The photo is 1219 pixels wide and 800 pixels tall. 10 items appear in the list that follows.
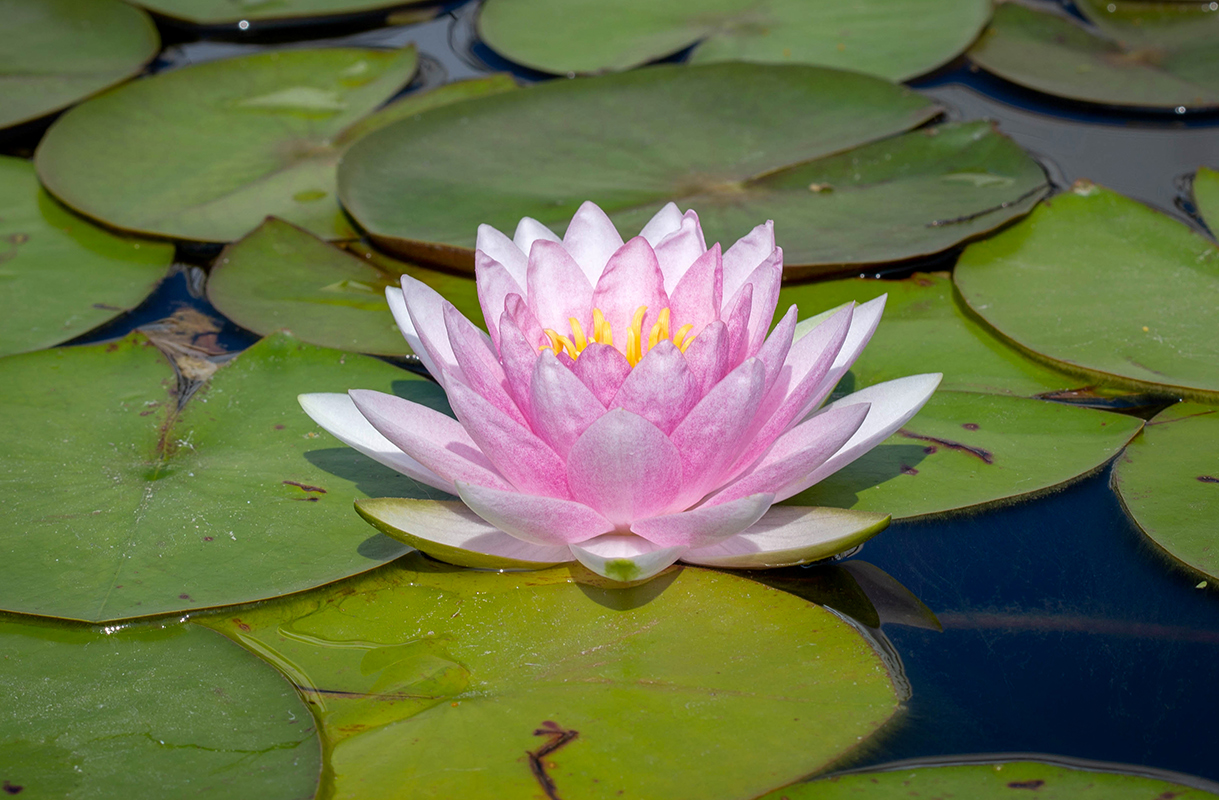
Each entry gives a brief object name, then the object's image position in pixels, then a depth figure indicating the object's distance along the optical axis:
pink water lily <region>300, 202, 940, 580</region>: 1.45
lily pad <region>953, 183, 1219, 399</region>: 2.08
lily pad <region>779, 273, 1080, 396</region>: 2.12
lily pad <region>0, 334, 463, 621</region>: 1.64
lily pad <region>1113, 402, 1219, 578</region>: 1.67
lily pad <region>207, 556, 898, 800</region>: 1.33
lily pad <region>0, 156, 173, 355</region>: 2.43
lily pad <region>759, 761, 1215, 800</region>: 1.27
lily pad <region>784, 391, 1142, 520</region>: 1.79
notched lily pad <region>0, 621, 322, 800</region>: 1.33
